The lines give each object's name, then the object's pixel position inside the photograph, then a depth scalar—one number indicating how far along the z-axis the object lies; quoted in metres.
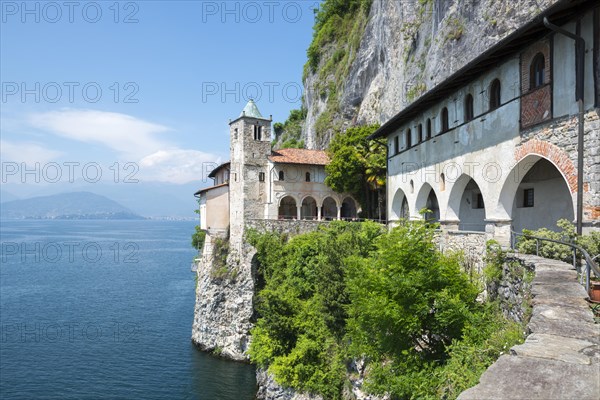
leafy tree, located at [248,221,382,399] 24.22
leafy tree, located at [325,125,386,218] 39.06
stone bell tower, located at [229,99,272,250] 39.78
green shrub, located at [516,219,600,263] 10.41
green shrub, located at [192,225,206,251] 62.19
